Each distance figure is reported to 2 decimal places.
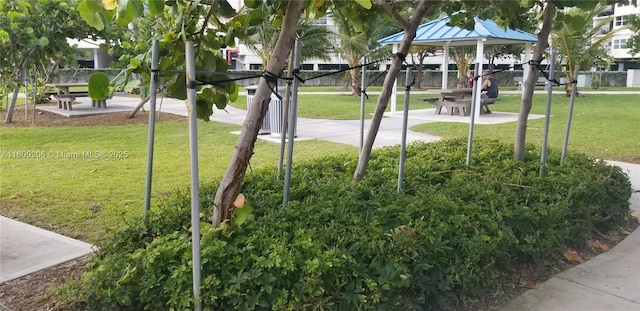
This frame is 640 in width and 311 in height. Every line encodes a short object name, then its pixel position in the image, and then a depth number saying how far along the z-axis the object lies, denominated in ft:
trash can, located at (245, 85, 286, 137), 33.99
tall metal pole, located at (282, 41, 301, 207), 12.41
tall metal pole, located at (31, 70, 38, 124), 41.65
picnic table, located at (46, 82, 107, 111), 48.72
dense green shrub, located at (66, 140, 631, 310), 9.37
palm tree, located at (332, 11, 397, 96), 71.38
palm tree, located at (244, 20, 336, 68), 56.59
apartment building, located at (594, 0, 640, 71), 175.63
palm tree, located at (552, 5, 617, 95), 65.00
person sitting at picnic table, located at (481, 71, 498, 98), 51.84
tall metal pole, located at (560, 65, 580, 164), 19.22
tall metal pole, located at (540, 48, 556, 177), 17.49
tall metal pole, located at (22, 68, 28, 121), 39.22
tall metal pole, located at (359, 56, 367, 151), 18.07
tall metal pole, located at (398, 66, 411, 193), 14.62
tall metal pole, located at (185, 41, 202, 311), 9.11
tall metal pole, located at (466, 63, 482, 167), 18.65
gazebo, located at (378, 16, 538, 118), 46.57
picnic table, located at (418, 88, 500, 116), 49.19
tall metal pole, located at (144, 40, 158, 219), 10.79
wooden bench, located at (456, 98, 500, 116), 48.57
